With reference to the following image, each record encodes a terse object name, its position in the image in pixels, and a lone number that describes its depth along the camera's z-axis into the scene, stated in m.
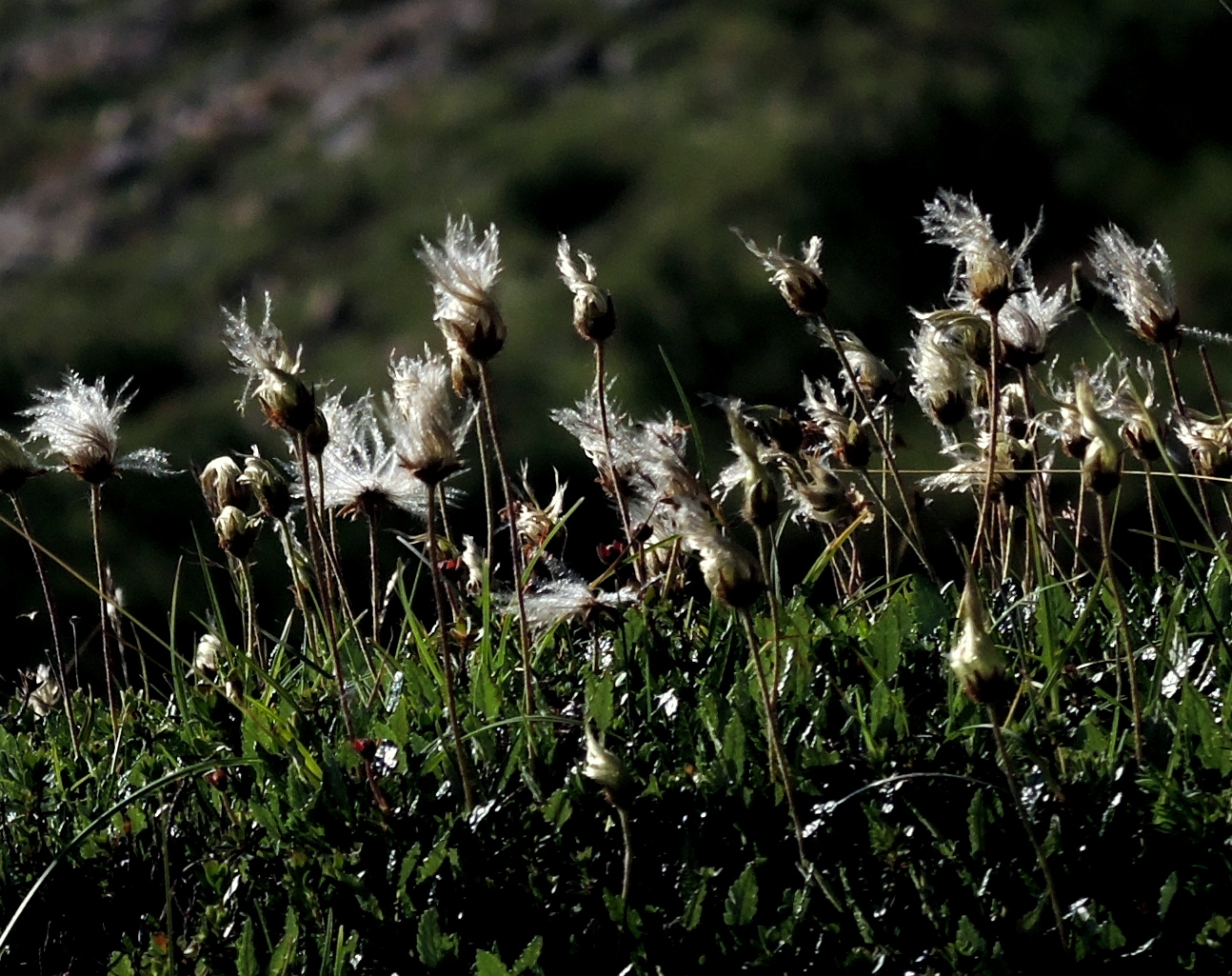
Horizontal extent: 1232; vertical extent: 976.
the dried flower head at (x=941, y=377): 4.85
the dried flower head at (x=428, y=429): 4.28
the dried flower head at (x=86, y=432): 4.95
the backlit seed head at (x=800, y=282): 4.68
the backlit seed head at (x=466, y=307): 4.30
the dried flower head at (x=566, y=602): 4.84
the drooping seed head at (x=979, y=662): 3.54
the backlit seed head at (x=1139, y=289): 4.78
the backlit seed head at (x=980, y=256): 4.32
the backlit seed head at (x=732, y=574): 3.71
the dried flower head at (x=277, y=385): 4.24
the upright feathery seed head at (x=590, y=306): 4.69
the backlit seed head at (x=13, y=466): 4.92
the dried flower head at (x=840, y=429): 4.93
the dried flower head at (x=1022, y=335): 5.00
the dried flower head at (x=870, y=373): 5.31
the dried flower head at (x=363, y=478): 5.22
